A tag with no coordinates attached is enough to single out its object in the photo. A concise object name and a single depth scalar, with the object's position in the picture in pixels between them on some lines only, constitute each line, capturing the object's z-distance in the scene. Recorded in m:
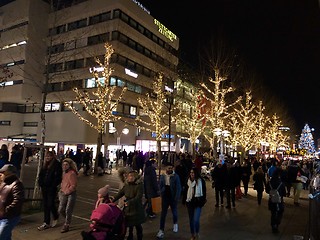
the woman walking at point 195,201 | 7.23
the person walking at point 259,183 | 13.02
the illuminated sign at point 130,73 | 39.42
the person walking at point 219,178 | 11.95
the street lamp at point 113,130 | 35.88
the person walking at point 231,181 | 11.94
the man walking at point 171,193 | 7.98
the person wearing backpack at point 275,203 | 8.60
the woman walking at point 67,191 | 7.52
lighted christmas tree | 110.43
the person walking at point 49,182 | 7.76
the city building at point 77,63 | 38.19
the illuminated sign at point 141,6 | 43.47
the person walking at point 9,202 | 4.92
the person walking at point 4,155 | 12.63
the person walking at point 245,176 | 15.41
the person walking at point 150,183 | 8.69
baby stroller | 4.16
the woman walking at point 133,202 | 6.07
